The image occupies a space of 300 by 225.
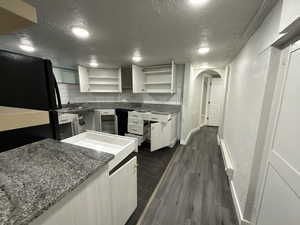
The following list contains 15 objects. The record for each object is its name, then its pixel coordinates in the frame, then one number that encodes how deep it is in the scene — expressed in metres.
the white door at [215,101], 4.98
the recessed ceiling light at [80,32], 1.51
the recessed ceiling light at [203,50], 2.12
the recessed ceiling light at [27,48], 2.15
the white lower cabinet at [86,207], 0.57
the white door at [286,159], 0.77
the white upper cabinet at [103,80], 3.90
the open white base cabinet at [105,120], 3.93
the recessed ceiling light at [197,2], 1.01
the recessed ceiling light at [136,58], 2.72
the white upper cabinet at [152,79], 3.40
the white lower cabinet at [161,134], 2.88
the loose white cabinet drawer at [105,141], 1.25
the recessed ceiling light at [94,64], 3.34
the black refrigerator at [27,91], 1.00
